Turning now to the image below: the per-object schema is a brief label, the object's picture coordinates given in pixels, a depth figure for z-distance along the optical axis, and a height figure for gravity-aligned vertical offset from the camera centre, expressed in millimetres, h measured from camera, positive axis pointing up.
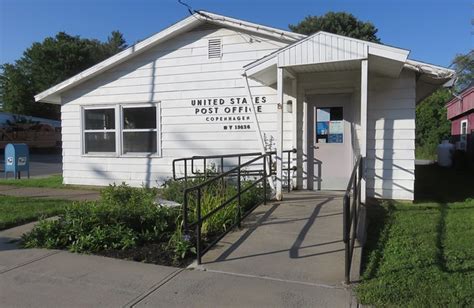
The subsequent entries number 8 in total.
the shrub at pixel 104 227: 5367 -1179
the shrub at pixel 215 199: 5938 -967
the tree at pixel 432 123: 25781 +1257
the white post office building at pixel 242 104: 7887 +875
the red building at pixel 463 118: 16531 +1131
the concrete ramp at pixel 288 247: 4375 -1308
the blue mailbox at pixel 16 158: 14195 -554
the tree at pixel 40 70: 45656 +8128
